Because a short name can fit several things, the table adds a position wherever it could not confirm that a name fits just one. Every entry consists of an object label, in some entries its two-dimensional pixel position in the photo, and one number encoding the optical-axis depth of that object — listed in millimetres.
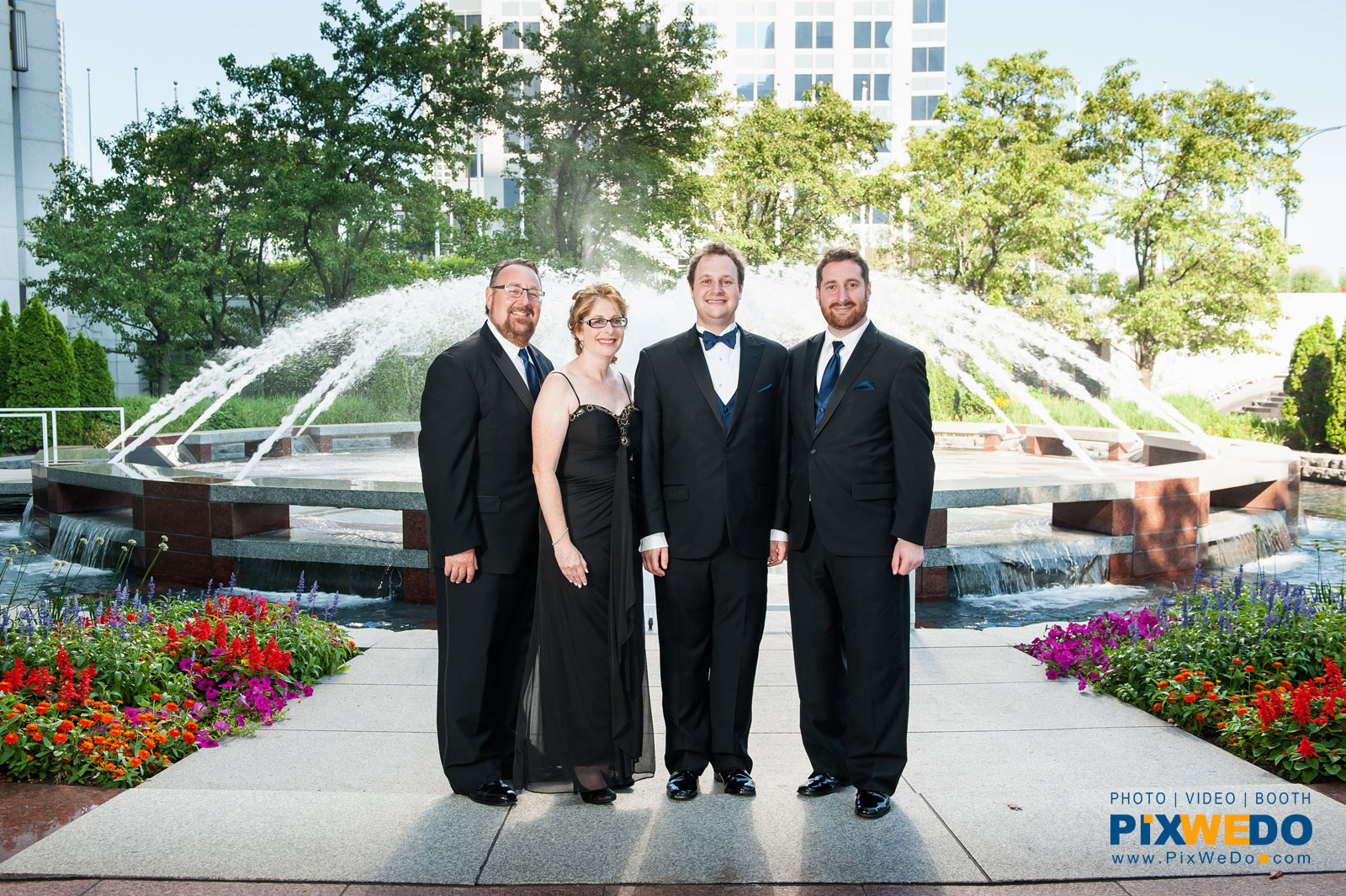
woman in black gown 3816
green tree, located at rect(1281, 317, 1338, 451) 20031
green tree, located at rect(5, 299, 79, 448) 21047
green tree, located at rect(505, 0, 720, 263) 27531
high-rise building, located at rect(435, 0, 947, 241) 63531
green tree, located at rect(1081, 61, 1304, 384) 27062
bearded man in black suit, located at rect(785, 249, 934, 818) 3805
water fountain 8711
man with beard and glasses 3887
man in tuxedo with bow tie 3887
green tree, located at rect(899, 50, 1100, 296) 27266
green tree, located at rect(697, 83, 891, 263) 29703
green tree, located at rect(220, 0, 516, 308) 25641
